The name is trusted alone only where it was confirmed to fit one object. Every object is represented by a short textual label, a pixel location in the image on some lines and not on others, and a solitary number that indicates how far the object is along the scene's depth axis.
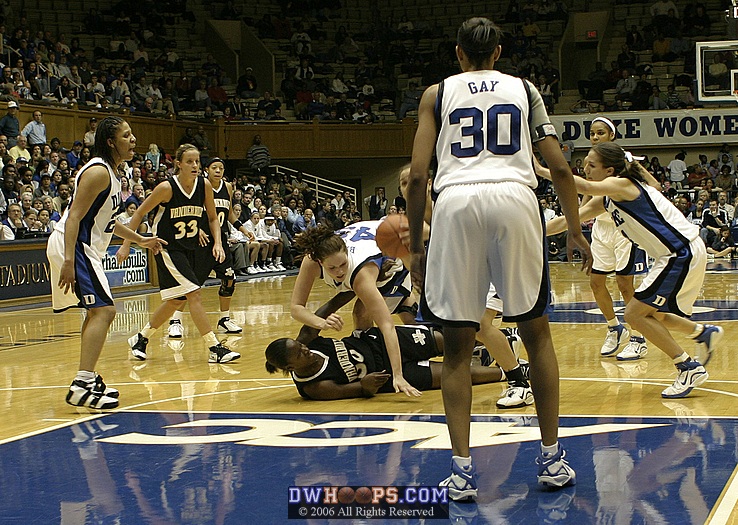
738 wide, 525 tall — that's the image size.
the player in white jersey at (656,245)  11.78
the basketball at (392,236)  9.61
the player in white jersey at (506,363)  10.99
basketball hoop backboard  30.92
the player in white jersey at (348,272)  11.20
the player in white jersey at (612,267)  14.84
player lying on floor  11.48
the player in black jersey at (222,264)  19.30
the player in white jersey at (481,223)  7.25
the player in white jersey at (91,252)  11.78
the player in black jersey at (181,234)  16.66
